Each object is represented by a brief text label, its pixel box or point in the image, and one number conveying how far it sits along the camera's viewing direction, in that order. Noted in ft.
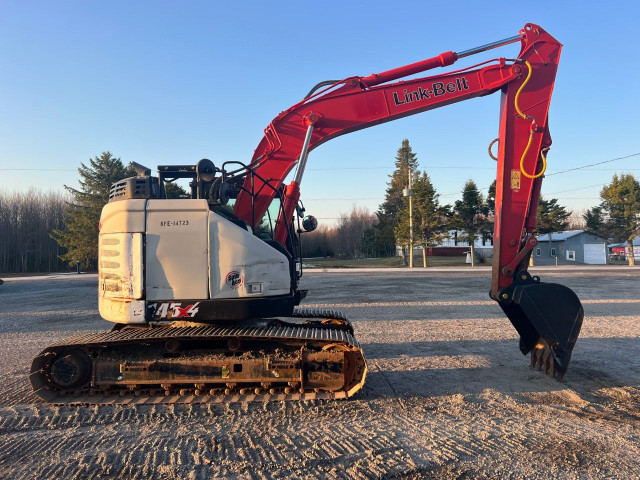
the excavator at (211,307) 15.88
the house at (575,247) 154.71
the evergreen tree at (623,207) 130.41
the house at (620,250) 175.83
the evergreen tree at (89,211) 126.21
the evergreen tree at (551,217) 129.29
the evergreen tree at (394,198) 192.24
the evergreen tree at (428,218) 132.87
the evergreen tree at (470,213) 133.18
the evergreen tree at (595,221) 137.49
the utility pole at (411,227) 130.19
